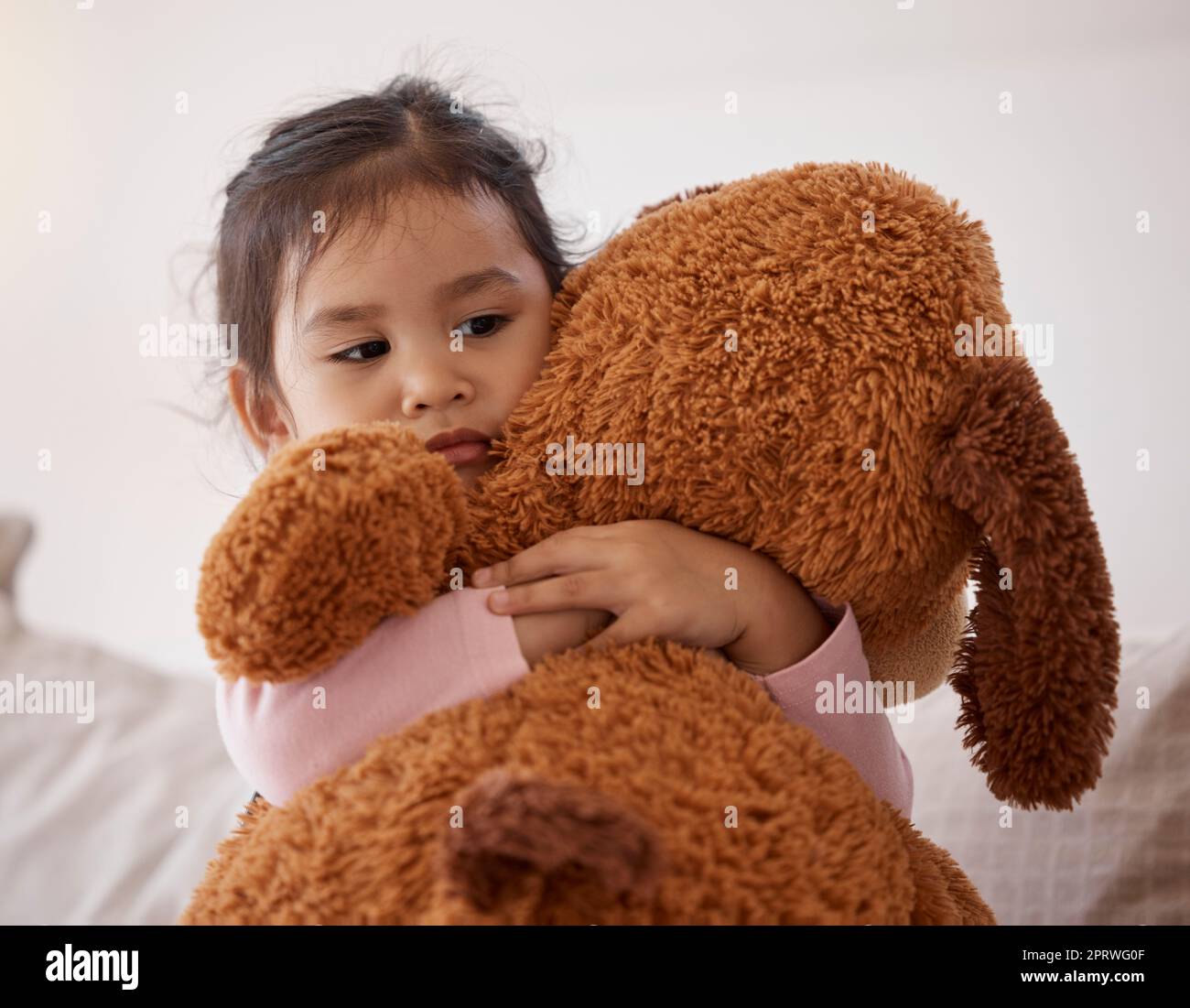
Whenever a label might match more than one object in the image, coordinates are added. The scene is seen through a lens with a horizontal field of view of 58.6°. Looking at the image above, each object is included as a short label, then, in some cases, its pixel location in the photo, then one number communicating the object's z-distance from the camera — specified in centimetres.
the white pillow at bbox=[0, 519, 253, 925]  123
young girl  68
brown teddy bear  58
